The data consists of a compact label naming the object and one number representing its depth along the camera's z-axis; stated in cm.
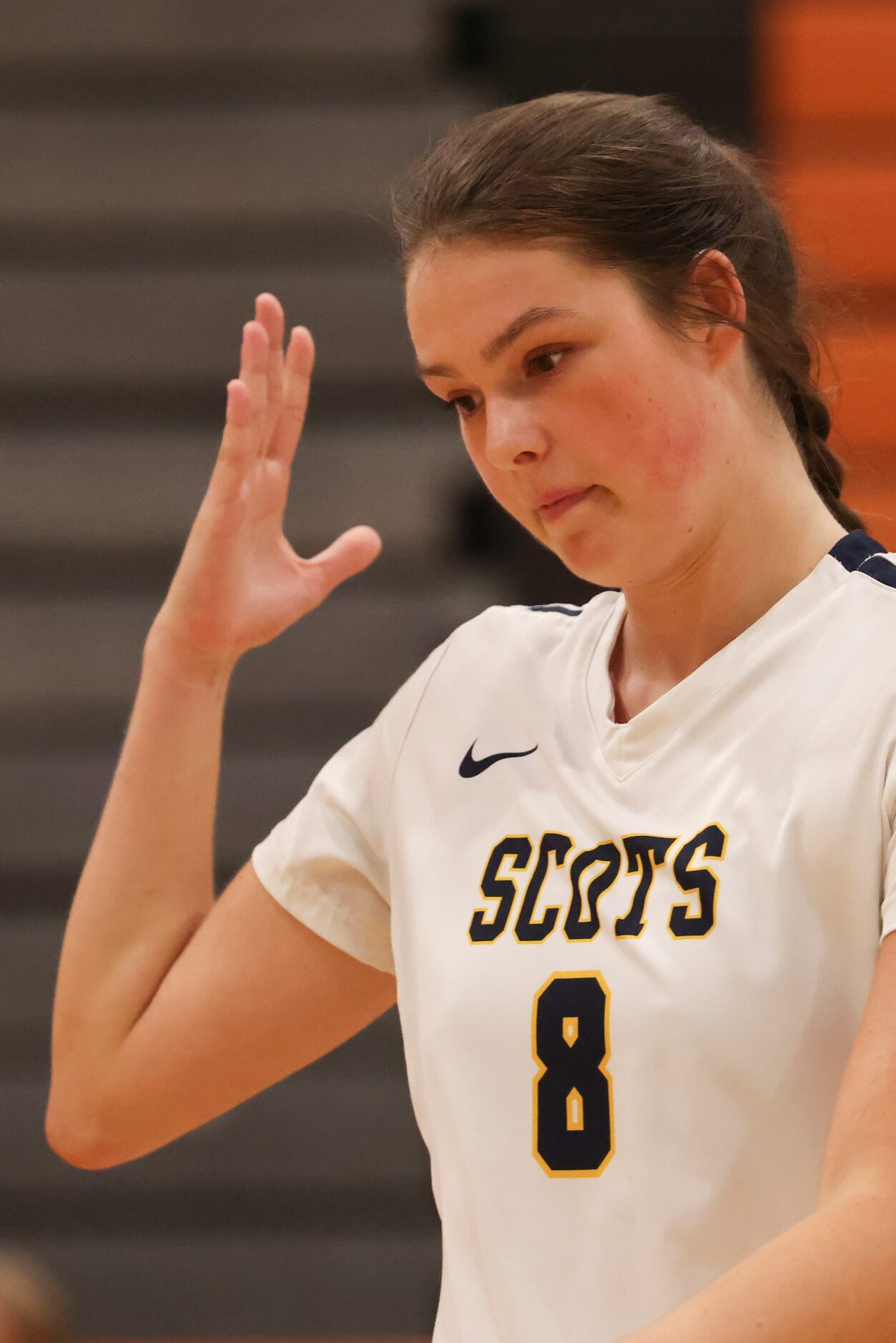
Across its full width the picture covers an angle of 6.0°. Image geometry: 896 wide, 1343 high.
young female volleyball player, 429
